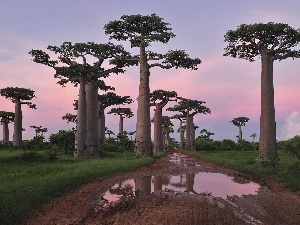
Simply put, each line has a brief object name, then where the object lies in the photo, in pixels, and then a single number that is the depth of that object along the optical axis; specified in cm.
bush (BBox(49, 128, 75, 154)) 2432
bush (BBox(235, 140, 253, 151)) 4330
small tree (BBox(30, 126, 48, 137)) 5956
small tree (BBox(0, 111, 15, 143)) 4164
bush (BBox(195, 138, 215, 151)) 4531
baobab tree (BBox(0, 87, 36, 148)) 3375
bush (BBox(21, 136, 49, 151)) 2914
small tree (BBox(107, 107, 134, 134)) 4809
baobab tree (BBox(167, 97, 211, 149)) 4247
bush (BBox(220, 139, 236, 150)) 4403
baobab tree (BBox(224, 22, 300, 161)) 1914
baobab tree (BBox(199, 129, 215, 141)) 7635
